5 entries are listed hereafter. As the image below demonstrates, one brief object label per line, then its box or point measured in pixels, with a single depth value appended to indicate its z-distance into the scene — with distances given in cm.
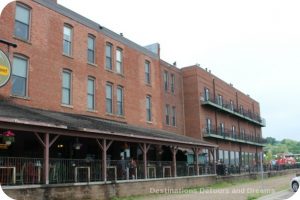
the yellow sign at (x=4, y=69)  1873
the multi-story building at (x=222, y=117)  4209
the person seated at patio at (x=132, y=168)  2310
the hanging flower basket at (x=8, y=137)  1686
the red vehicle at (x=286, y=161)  6448
